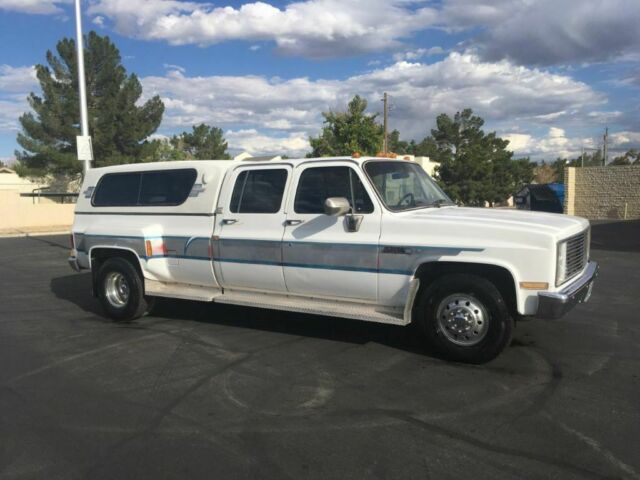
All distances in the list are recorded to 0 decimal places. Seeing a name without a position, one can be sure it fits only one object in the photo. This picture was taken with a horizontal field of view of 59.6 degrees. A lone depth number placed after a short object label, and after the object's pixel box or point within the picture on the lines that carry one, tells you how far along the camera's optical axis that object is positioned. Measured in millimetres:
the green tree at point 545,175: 81188
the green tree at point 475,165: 47219
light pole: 15023
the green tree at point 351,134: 28625
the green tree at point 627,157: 72712
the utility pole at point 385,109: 40681
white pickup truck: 5043
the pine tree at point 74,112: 33469
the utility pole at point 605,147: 75125
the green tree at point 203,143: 56438
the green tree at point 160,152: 36062
